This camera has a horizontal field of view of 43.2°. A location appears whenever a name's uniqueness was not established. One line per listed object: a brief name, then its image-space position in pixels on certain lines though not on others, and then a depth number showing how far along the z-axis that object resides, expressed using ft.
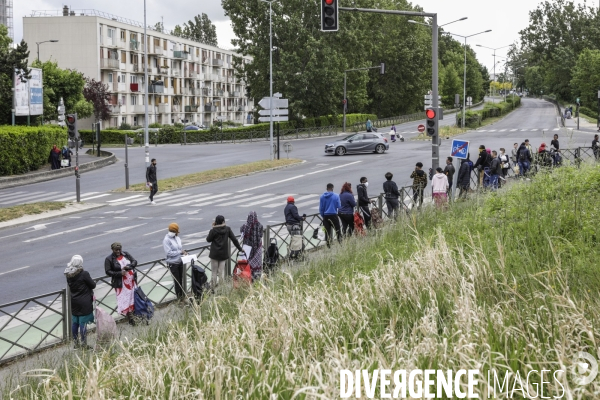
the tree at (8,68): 128.26
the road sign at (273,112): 132.77
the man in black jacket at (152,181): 95.64
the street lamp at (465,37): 193.39
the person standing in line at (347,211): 58.18
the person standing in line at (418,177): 73.67
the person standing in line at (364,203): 61.67
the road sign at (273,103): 133.08
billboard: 152.05
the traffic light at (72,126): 99.55
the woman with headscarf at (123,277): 40.06
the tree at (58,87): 189.47
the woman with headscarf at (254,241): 46.88
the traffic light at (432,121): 77.25
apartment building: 267.18
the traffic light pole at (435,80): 78.02
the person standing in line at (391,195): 65.82
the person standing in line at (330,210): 57.77
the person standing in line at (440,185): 67.25
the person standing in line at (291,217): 54.44
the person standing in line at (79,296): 37.14
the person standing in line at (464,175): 77.20
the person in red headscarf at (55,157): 142.72
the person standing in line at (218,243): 46.37
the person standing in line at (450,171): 78.74
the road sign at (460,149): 76.58
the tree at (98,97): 238.48
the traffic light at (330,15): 65.25
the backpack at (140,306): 40.93
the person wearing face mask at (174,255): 45.09
